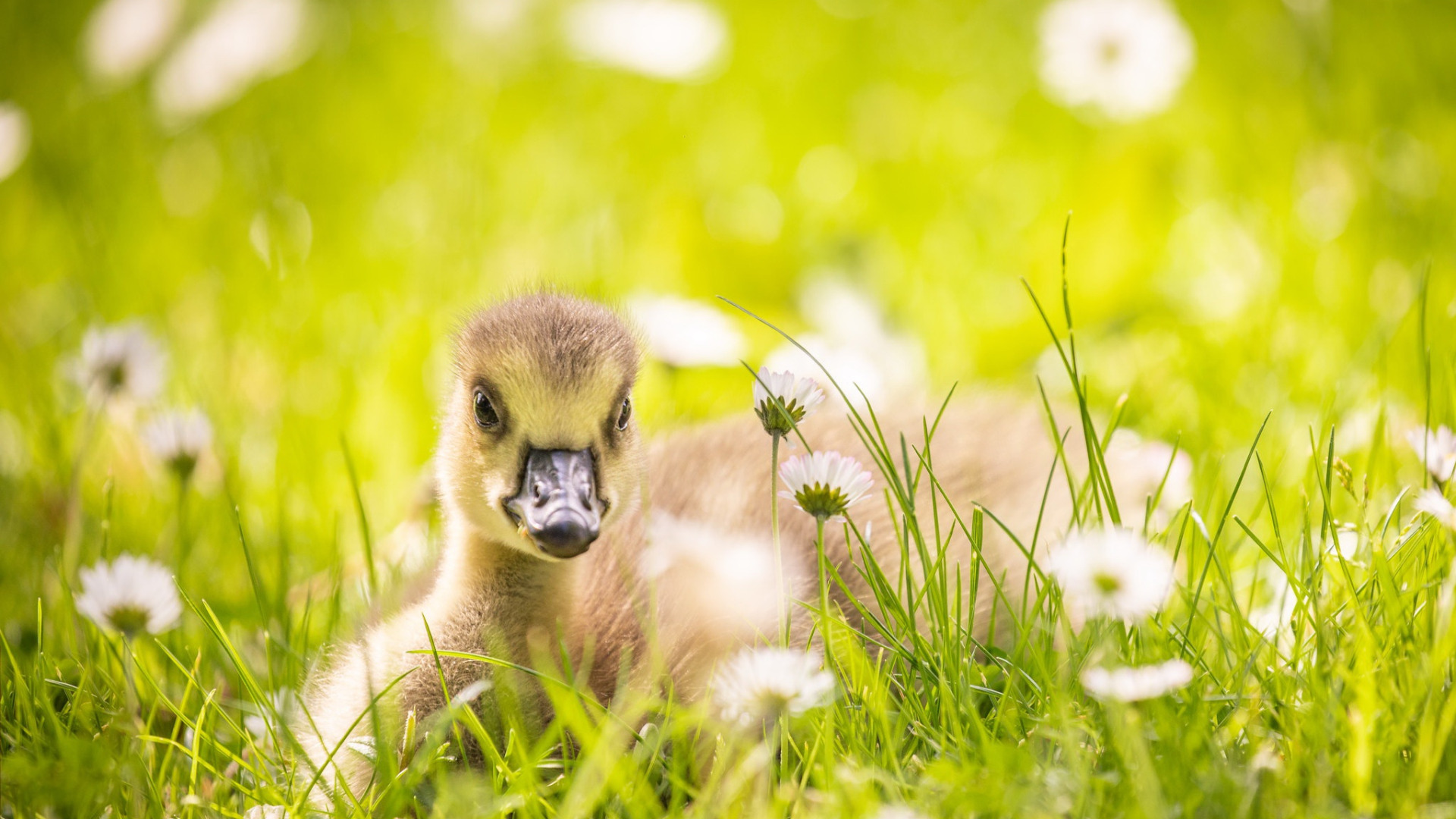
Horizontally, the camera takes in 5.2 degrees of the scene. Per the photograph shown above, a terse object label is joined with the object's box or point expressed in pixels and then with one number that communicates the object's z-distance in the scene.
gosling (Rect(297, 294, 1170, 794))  2.89
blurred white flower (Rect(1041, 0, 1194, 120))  3.34
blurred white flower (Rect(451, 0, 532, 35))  5.08
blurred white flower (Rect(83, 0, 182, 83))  3.34
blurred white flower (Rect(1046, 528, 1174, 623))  2.83
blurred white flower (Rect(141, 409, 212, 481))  2.94
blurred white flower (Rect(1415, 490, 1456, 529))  2.85
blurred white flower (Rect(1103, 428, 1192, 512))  2.97
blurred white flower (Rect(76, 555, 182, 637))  2.89
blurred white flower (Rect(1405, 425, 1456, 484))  2.88
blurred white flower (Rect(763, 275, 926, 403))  3.04
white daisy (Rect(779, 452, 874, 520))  2.87
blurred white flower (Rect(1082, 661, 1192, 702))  2.83
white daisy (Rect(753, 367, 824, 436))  2.87
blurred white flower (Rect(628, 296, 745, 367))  3.02
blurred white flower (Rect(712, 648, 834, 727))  2.84
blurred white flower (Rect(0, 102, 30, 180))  3.05
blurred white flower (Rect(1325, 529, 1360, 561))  2.89
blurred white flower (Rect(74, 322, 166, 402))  2.96
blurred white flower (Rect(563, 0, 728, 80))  4.68
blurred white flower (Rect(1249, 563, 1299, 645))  2.89
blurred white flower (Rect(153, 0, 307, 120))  3.44
